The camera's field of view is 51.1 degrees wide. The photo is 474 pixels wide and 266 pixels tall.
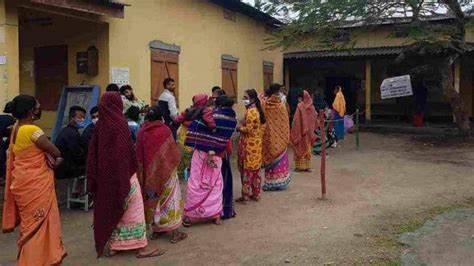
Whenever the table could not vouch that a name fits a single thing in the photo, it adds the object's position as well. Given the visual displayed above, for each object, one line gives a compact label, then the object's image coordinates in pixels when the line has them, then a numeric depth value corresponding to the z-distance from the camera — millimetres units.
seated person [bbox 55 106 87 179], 5637
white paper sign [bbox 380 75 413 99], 14281
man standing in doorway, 8094
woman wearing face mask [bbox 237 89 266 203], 6355
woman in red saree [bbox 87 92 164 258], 4219
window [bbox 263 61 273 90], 15656
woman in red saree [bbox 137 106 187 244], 4715
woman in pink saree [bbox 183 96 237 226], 5418
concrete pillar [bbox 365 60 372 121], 16984
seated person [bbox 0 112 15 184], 5664
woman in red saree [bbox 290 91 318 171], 8617
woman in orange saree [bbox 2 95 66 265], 3910
